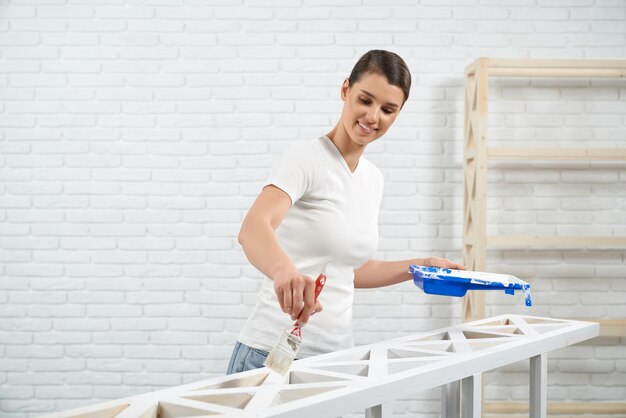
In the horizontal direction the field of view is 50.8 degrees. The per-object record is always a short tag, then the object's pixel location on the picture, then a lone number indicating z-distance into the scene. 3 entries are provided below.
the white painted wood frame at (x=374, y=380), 1.18
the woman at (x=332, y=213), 1.64
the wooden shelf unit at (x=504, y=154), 3.29
